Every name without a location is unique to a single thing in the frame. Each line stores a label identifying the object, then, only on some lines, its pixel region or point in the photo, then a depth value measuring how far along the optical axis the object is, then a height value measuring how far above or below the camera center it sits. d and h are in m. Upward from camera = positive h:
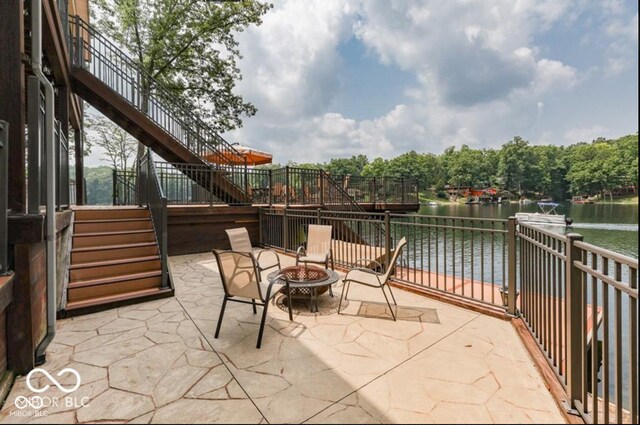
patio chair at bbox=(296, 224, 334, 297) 4.86 -0.60
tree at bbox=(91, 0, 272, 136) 13.07 +8.35
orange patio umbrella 9.15 +1.98
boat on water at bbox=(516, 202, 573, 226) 20.98 -0.81
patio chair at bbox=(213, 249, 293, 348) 2.85 -0.70
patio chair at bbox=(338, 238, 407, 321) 3.55 -0.88
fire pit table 3.58 -0.91
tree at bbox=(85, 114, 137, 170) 19.16 +5.02
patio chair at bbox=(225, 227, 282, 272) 4.88 -0.50
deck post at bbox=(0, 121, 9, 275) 2.16 +0.16
